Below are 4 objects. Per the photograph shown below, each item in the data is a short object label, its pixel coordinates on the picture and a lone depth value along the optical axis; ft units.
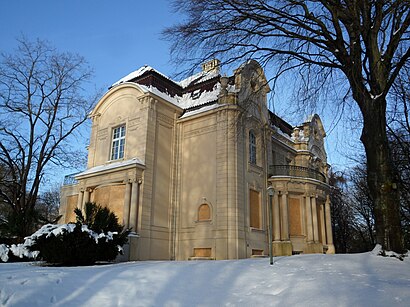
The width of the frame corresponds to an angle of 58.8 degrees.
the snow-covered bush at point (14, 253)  51.88
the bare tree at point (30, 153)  70.85
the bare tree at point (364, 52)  30.22
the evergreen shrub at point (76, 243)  39.78
